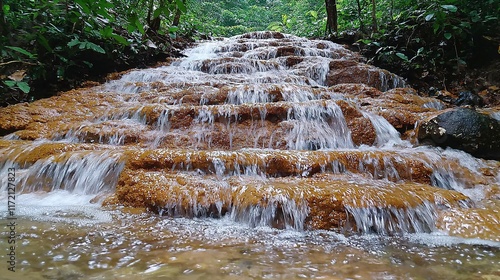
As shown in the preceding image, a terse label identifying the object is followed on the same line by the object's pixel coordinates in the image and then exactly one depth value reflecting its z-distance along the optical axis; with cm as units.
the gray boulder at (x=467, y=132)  354
